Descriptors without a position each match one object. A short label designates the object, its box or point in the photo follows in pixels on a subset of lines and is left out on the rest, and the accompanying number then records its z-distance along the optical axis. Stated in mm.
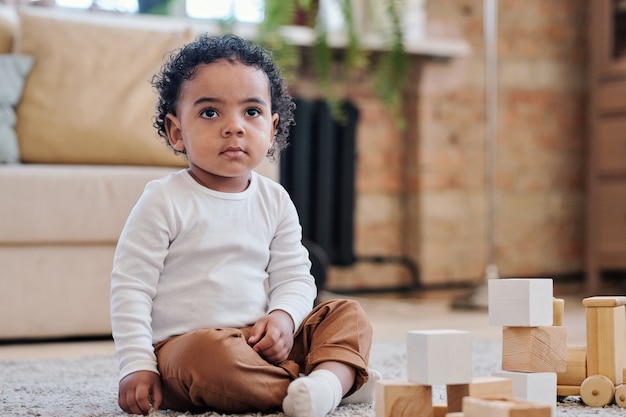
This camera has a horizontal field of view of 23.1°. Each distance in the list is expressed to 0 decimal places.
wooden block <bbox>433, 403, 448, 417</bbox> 1651
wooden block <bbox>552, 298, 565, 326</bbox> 1837
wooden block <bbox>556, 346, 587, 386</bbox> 1896
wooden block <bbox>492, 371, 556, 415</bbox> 1717
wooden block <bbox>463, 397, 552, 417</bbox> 1491
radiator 3902
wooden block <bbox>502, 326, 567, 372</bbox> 1730
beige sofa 2587
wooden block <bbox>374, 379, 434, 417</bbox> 1628
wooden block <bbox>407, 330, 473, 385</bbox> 1594
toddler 1760
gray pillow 2763
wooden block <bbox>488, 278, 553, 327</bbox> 1716
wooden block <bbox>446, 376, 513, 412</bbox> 1603
